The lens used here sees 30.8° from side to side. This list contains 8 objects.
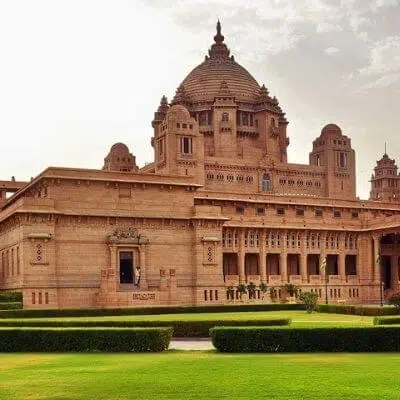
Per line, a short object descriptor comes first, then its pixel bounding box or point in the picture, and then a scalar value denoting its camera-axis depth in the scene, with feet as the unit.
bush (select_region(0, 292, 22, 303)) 175.22
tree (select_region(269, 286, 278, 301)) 218.79
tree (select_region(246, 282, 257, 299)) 224.94
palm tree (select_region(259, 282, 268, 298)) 228.43
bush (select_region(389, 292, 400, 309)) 145.46
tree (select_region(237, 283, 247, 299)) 220.84
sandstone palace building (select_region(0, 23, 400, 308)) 193.88
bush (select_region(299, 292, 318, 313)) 158.82
